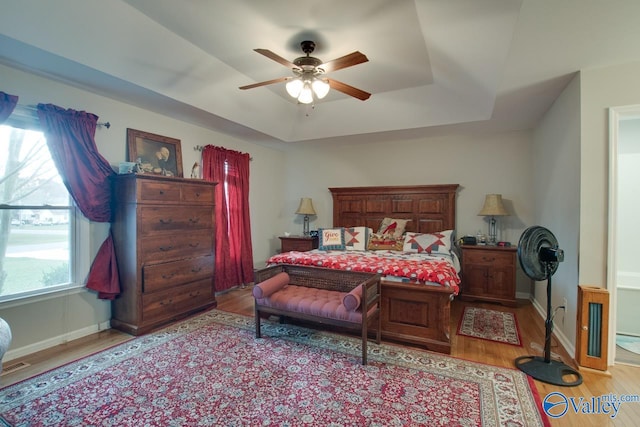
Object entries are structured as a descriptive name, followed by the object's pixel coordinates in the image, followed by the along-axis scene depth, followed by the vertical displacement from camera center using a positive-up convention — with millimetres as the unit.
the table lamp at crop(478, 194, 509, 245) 4160 +38
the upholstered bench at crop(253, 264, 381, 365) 2543 -833
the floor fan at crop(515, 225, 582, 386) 2328 -462
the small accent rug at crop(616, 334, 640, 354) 2709 -1233
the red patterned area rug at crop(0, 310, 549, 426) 1861 -1270
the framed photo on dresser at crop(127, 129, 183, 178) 3387 +665
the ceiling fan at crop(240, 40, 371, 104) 2604 +1105
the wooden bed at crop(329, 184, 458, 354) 2760 -239
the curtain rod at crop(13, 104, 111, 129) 2582 +848
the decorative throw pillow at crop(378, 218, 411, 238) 4562 -267
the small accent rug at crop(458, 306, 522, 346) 3010 -1258
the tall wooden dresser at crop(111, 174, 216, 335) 3039 -434
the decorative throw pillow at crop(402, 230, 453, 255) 4043 -451
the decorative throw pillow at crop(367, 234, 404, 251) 4285 -479
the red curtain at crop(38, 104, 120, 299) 2754 +370
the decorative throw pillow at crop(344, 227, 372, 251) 4414 -425
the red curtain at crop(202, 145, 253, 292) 4418 -95
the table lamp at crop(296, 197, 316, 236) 5492 +18
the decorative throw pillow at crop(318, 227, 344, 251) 4379 -438
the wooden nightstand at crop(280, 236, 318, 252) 5103 -576
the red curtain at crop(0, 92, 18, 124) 2400 +828
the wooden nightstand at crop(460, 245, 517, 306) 4000 -860
